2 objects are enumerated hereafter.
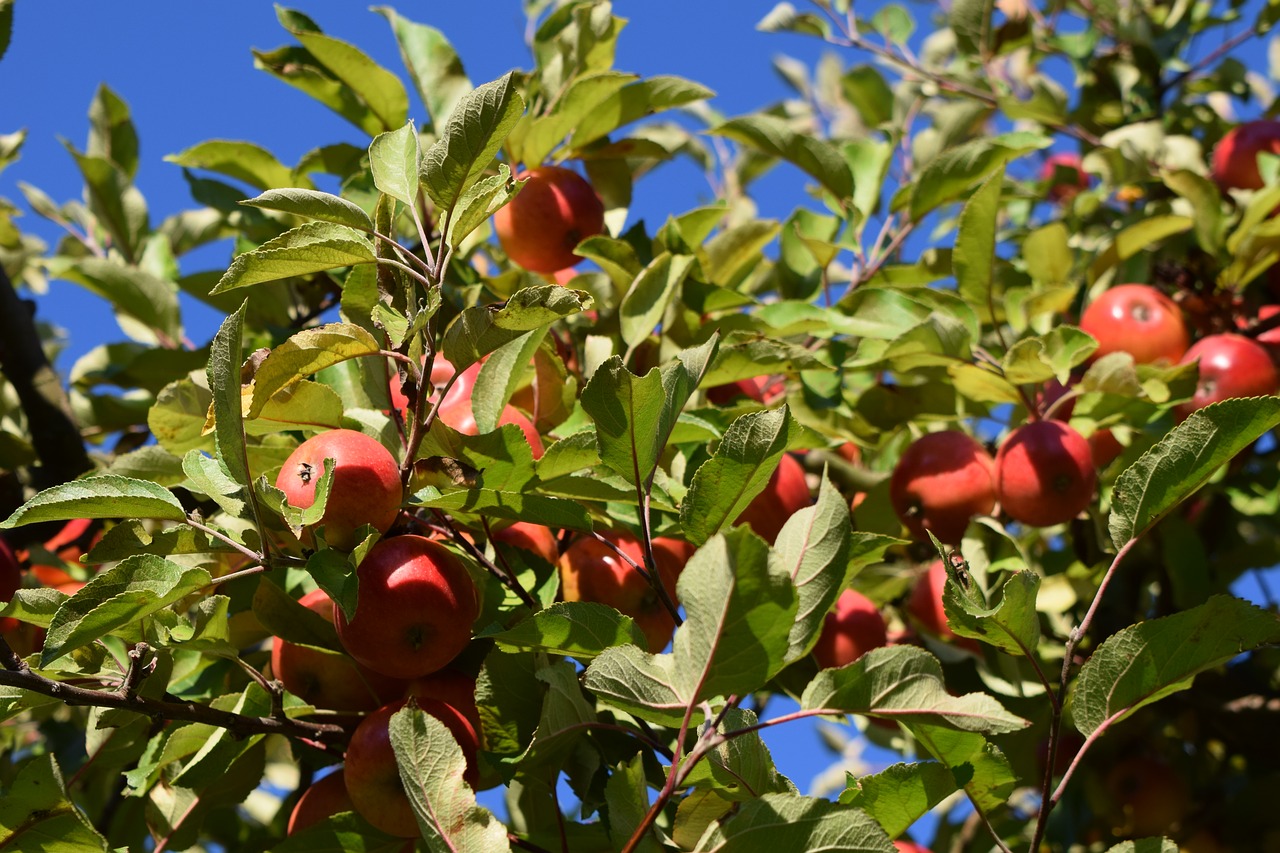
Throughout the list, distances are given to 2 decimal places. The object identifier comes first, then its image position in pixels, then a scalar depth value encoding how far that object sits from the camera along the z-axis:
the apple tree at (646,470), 1.19
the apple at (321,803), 1.45
